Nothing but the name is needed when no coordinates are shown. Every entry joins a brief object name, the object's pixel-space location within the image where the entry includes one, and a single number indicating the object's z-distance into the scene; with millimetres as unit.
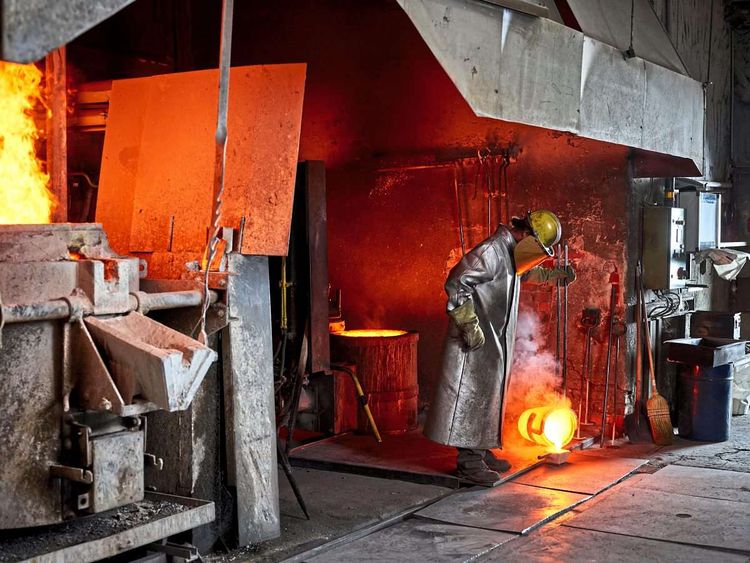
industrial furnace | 3463
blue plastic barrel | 8062
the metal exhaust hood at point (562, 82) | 5133
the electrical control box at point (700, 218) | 8555
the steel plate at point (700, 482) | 6312
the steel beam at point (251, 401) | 4883
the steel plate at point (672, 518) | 5344
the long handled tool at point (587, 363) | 8008
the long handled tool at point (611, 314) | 7922
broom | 7973
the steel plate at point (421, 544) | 5023
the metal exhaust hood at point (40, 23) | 2512
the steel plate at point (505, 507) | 5637
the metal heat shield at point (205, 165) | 4801
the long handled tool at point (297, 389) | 6192
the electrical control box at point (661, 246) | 8016
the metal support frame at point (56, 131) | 4809
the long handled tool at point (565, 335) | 8078
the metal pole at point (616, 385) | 8000
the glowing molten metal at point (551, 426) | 7383
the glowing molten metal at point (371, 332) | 8156
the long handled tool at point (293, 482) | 5523
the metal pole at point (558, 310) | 8078
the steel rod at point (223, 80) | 3615
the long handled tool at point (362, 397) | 7598
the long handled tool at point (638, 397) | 8086
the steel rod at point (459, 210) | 8375
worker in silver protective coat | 6582
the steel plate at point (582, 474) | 6504
